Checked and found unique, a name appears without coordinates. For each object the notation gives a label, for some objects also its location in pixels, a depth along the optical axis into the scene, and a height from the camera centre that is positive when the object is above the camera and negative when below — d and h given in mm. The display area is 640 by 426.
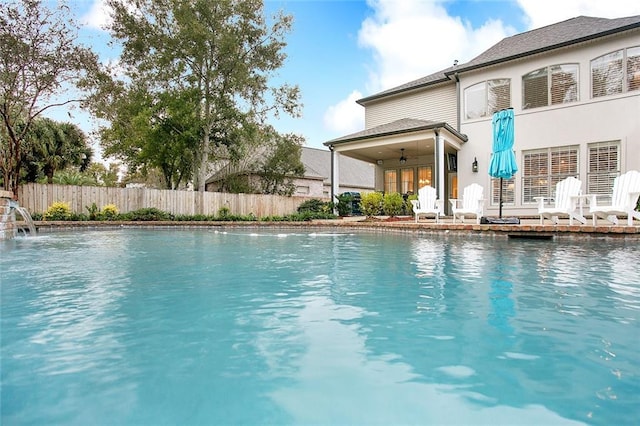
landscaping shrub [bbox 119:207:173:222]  14234 -147
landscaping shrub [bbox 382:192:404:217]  13344 +202
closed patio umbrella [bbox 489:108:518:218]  9164 +1626
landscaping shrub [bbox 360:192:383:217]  13195 +223
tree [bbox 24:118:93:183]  16672 +3236
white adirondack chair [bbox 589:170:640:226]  7164 +143
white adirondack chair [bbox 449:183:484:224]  9602 +141
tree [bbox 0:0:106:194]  12602 +5516
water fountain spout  8381 -85
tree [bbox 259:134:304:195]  21703 +2814
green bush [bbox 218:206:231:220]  15866 -105
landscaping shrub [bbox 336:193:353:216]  14758 +180
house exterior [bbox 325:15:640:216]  10531 +3129
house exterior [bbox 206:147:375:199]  24531 +2479
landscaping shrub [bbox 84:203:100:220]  13609 +41
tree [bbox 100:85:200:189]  17000 +4218
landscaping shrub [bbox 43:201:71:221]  12727 +12
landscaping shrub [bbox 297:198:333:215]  15148 +120
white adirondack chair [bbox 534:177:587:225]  8109 +119
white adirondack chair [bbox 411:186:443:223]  11195 +294
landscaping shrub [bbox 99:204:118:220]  13844 -43
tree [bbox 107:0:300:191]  16766 +7586
